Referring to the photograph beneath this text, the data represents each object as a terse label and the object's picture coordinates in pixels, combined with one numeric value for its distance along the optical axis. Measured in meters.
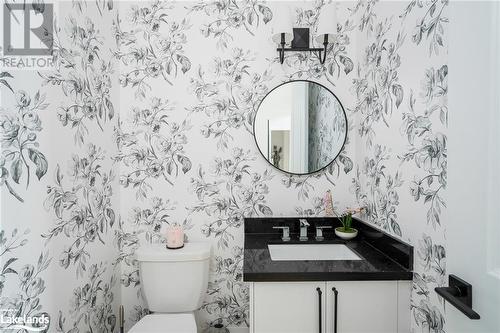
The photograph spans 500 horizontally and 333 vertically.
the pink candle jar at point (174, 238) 1.66
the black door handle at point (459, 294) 0.66
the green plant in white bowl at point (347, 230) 1.63
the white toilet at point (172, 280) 1.59
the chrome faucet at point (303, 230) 1.65
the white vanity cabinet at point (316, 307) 1.17
